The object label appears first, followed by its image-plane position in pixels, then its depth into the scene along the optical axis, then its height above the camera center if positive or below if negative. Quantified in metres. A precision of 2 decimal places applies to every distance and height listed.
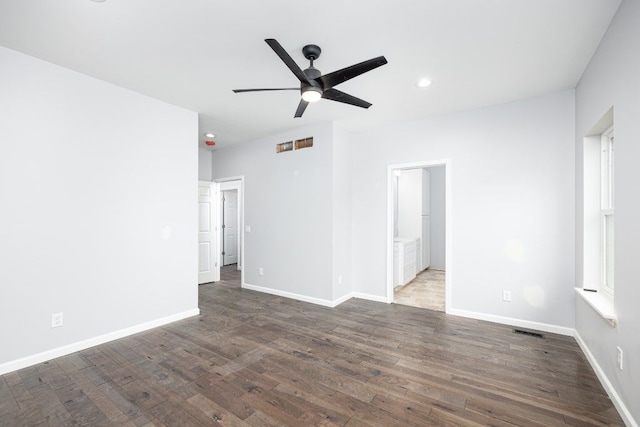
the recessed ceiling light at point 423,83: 2.93 +1.38
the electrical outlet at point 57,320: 2.67 -1.01
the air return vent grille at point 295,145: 4.47 +1.13
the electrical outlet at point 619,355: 1.92 -0.98
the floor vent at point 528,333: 3.16 -1.36
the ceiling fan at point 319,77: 1.94 +1.02
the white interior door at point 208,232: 5.58 -0.38
